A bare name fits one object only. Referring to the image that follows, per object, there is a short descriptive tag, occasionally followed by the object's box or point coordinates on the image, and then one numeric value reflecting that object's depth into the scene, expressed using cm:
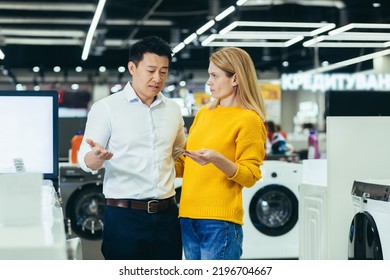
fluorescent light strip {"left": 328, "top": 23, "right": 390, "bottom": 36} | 972
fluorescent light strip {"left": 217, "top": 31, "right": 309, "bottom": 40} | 1050
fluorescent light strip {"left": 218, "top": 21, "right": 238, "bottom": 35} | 964
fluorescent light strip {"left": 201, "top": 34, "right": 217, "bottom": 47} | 1082
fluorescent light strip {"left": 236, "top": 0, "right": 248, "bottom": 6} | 841
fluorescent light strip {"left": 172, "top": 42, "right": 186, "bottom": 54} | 1409
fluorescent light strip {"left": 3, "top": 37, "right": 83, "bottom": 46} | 1557
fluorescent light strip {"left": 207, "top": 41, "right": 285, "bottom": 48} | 1154
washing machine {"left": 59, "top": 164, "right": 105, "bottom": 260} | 541
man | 259
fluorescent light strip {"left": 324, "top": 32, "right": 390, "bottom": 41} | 1042
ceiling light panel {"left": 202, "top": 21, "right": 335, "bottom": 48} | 978
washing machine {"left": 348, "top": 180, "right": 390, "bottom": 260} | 331
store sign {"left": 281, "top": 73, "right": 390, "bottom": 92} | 1334
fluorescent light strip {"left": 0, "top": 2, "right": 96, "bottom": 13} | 1222
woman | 251
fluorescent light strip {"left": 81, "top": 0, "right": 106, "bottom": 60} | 885
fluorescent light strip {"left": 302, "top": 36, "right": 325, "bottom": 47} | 1126
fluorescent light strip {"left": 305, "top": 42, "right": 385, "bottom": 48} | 1143
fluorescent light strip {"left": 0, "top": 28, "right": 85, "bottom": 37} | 1458
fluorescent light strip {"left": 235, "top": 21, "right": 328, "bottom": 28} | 959
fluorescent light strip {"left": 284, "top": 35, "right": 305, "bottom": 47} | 1070
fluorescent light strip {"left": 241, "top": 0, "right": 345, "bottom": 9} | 1124
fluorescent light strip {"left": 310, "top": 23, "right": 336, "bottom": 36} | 980
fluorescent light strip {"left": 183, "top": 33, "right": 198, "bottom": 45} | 1264
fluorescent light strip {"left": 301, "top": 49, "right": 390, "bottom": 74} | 1253
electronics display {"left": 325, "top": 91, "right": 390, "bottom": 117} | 447
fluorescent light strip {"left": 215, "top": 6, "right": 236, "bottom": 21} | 893
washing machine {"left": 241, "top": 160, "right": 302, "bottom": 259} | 581
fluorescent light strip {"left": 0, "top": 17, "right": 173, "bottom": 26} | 1330
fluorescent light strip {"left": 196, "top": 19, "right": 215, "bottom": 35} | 1039
